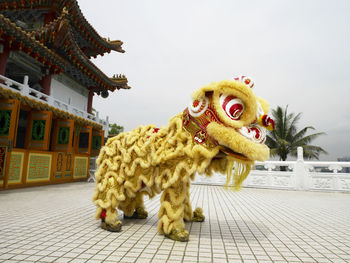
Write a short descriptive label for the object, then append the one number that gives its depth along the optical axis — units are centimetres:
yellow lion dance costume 289
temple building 744
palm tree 1767
